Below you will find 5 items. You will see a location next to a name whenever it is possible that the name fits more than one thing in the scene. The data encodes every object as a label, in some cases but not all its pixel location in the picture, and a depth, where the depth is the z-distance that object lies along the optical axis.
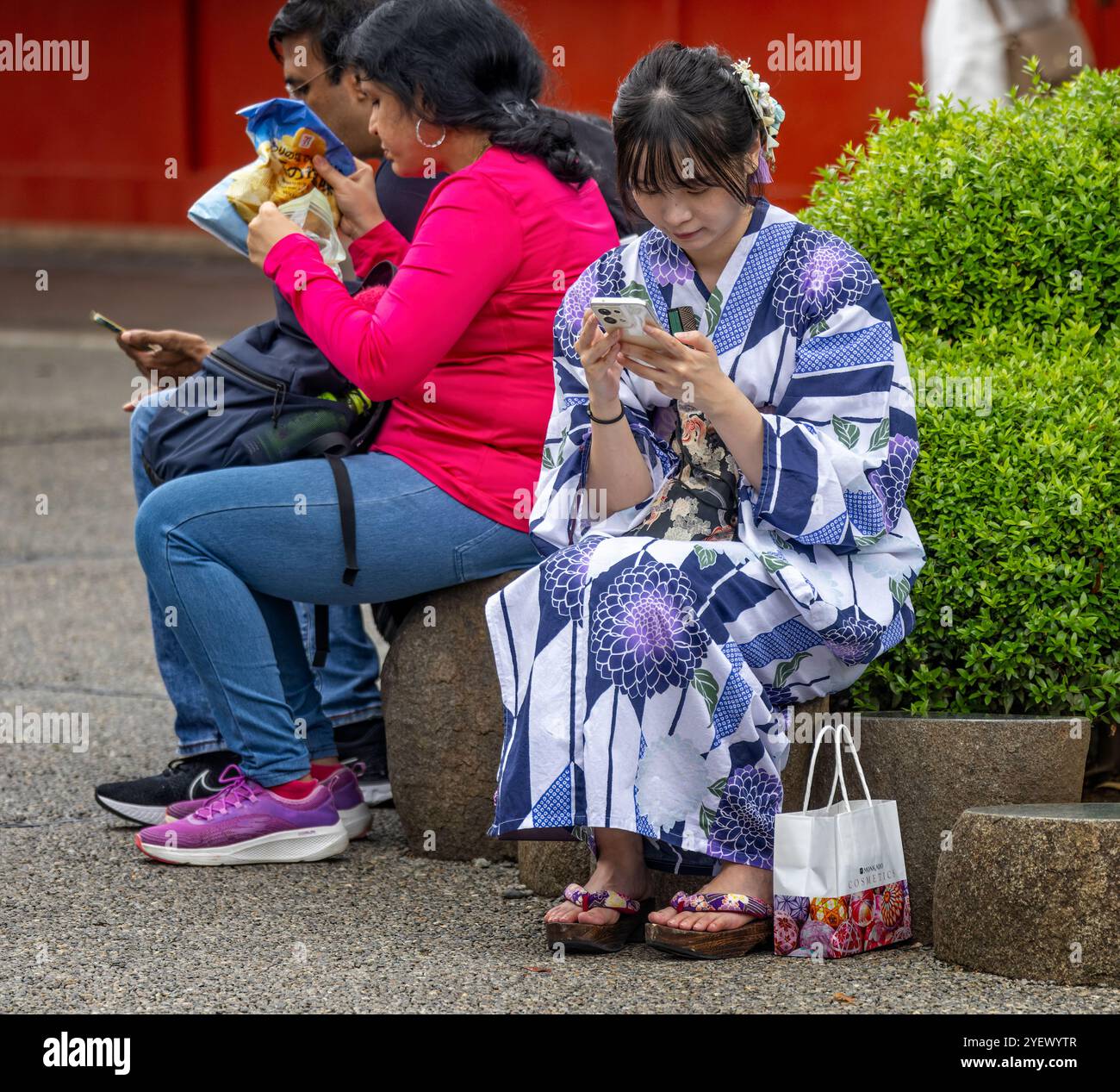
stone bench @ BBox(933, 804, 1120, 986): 5.87
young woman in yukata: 6.26
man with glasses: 8.37
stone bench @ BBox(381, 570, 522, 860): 7.78
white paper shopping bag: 6.21
